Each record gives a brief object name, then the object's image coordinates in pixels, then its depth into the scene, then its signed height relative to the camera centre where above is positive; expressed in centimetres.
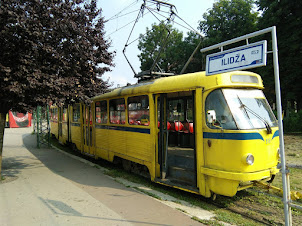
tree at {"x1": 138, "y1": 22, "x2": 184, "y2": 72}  3212 +814
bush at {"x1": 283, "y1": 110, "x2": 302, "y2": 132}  1770 -90
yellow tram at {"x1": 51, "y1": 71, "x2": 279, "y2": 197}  483 -41
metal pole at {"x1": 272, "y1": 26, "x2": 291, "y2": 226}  342 -25
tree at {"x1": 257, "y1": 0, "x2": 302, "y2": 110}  1742 +509
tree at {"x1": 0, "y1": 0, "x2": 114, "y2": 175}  623 +171
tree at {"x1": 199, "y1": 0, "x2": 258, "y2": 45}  2314 +839
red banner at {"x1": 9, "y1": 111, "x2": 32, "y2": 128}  3238 -30
